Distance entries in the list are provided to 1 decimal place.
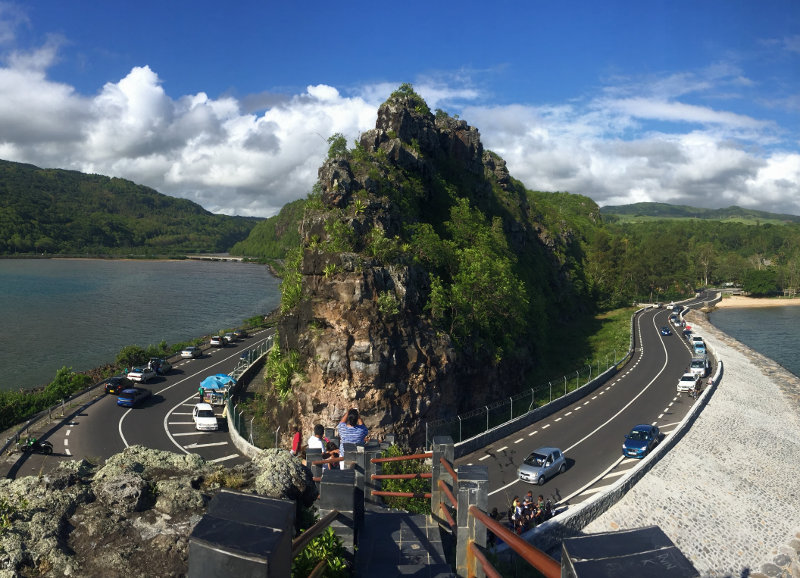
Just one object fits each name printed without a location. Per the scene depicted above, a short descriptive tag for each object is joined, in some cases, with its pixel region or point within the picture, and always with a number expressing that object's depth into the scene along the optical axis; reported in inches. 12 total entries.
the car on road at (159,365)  1612.9
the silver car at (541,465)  836.0
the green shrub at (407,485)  523.7
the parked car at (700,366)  1657.2
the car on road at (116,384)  1360.7
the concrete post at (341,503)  237.8
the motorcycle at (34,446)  975.0
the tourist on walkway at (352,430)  431.2
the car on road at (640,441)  964.4
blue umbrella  1314.0
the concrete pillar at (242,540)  102.5
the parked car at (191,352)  1859.0
